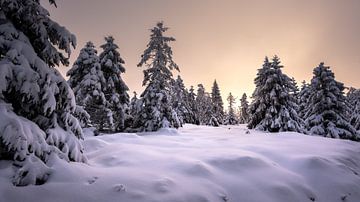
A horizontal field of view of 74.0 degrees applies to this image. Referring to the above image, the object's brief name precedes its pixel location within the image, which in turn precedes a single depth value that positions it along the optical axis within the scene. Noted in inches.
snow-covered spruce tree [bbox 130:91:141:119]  1919.3
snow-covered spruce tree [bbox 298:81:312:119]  1535.9
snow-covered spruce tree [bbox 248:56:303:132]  957.2
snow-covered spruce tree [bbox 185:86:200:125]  1989.4
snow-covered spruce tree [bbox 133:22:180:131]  788.0
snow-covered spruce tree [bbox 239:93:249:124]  3056.3
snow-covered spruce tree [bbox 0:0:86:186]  197.6
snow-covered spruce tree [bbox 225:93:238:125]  2605.8
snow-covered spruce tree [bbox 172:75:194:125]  1693.2
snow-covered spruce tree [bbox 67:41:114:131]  816.3
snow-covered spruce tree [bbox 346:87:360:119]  1720.0
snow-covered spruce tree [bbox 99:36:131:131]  912.3
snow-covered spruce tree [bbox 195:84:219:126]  2069.4
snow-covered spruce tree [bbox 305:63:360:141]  834.2
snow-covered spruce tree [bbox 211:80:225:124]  2166.6
